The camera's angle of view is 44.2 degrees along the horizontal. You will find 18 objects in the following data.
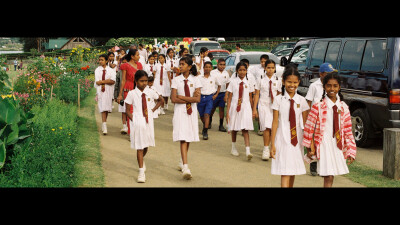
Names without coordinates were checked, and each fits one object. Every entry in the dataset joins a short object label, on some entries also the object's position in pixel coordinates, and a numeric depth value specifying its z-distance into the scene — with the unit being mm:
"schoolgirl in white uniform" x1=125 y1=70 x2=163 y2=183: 7805
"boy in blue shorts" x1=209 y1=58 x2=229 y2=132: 12172
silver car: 16908
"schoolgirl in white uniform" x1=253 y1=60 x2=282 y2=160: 9727
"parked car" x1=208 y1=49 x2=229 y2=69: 24297
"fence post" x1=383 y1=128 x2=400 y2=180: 7777
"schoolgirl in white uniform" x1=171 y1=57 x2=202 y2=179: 8047
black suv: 9453
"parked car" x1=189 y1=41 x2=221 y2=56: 25981
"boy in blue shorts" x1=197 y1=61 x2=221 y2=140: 11780
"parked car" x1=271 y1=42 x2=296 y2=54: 24067
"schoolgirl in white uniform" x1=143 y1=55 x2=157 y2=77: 15148
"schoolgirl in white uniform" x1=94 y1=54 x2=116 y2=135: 12023
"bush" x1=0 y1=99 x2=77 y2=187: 6646
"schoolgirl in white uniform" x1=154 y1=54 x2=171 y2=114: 15609
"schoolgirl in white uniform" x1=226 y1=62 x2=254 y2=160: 9570
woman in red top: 10461
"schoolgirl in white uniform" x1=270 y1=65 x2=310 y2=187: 5953
